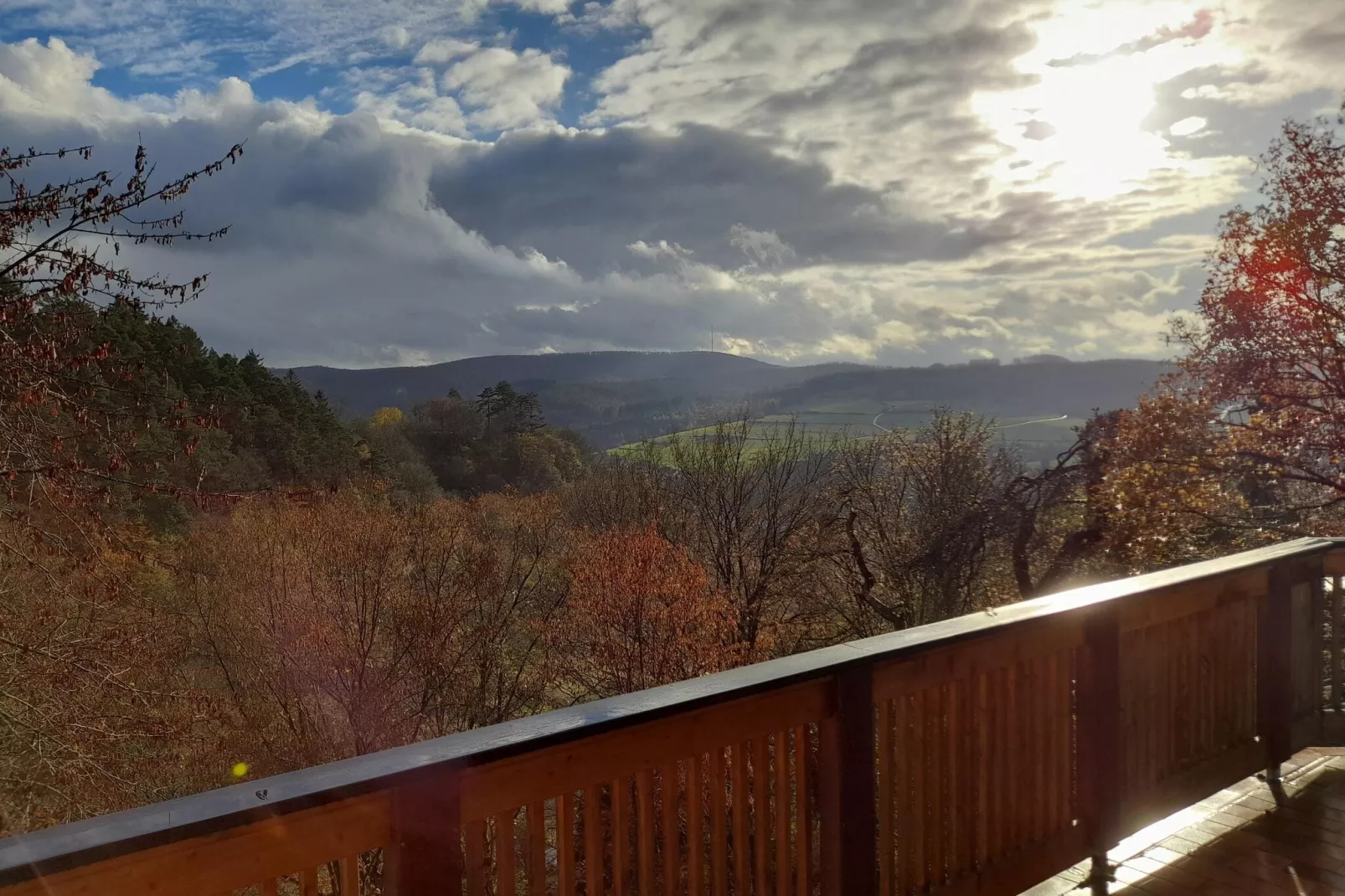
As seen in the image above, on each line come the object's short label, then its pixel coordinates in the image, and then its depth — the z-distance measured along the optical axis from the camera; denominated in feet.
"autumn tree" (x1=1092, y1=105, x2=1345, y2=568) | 40.81
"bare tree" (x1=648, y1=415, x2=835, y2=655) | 71.61
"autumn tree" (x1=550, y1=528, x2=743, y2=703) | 64.39
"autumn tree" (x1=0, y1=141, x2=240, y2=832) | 23.21
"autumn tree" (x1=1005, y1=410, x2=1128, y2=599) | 56.80
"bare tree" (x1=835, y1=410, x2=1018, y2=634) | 60.34
